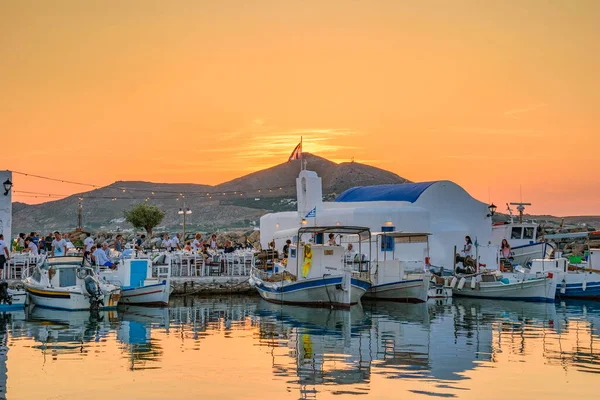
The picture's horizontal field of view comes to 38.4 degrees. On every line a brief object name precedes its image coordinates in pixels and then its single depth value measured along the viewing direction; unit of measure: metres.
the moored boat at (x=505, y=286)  37.06
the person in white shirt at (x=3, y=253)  31.02
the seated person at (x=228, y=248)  43.38
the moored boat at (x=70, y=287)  29.73
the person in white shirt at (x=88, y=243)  35.21
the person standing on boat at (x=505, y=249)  46.91
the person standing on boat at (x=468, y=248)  43.06
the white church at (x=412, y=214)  45.22
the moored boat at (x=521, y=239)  48.56
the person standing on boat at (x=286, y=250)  38.34
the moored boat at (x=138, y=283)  31.88
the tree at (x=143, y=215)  72.56
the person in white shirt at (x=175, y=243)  42.66
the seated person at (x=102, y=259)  33.38
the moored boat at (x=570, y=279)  38.81
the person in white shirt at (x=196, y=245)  41.24
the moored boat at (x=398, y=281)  35.34
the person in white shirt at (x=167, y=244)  41.28
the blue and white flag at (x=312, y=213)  47.27
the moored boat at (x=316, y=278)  32.16
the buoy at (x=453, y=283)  38.78
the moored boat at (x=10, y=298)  30.02
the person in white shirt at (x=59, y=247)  33.97
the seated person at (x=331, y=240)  35.74
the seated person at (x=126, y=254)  33.61
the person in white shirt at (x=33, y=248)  35.75
